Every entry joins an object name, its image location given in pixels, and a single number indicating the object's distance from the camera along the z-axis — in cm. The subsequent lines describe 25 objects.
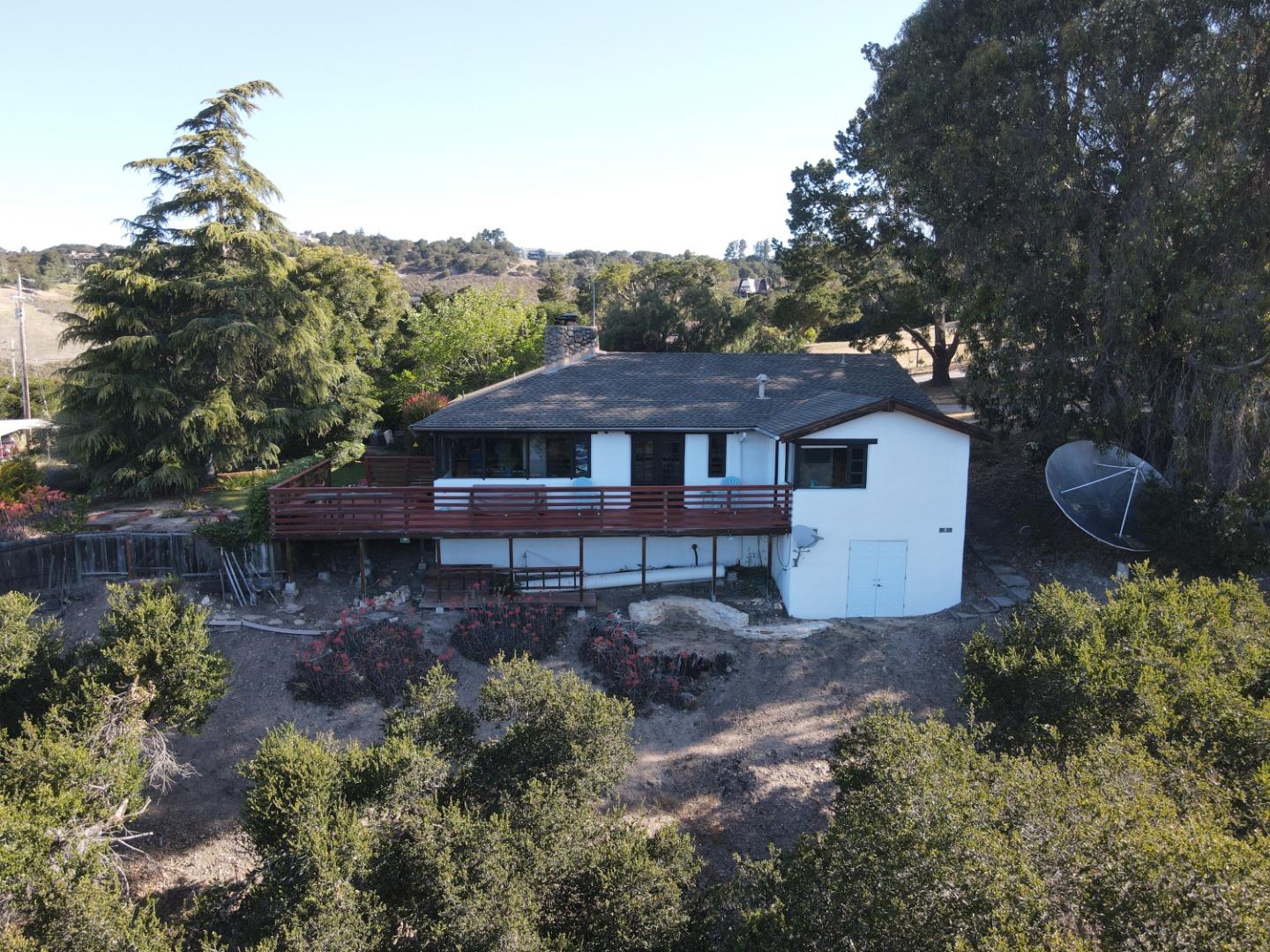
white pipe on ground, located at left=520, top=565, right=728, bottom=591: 2098
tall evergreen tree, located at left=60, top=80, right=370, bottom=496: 2612
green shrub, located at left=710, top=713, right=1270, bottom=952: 691
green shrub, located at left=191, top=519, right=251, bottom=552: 1964
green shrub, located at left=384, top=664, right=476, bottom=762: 1152
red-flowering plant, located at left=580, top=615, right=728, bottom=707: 1688
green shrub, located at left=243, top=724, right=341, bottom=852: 1041
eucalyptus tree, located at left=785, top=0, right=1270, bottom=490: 1817
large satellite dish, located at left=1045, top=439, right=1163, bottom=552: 1944
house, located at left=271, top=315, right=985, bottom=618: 1905
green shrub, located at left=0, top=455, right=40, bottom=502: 2491
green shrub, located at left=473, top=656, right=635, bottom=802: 1091
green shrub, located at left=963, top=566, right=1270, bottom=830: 1102
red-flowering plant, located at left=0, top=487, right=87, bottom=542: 2014
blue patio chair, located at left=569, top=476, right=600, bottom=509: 2014
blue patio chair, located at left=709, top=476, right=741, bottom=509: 2023
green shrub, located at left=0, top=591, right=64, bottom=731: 1316
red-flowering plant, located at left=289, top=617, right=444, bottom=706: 1666
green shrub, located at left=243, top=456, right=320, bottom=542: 1966
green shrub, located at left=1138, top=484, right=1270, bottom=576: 1859
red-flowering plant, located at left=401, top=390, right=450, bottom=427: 2855
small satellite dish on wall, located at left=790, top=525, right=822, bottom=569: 1891
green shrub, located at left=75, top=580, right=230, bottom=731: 1306
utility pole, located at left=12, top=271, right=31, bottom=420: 3589
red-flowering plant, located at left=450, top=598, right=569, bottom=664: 1781
